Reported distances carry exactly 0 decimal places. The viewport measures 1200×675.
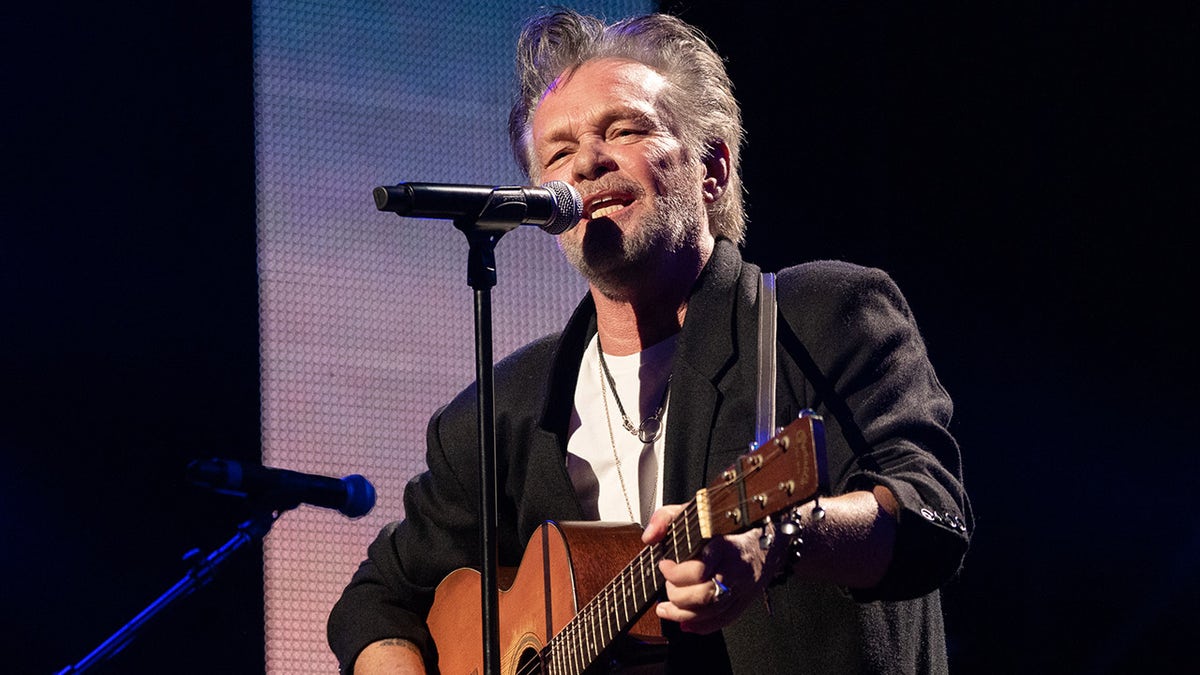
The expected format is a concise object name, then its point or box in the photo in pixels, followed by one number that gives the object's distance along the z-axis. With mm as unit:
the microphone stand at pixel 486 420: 4145
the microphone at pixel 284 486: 6691
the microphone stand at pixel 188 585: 6637
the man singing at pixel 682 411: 3930
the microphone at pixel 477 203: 4137
